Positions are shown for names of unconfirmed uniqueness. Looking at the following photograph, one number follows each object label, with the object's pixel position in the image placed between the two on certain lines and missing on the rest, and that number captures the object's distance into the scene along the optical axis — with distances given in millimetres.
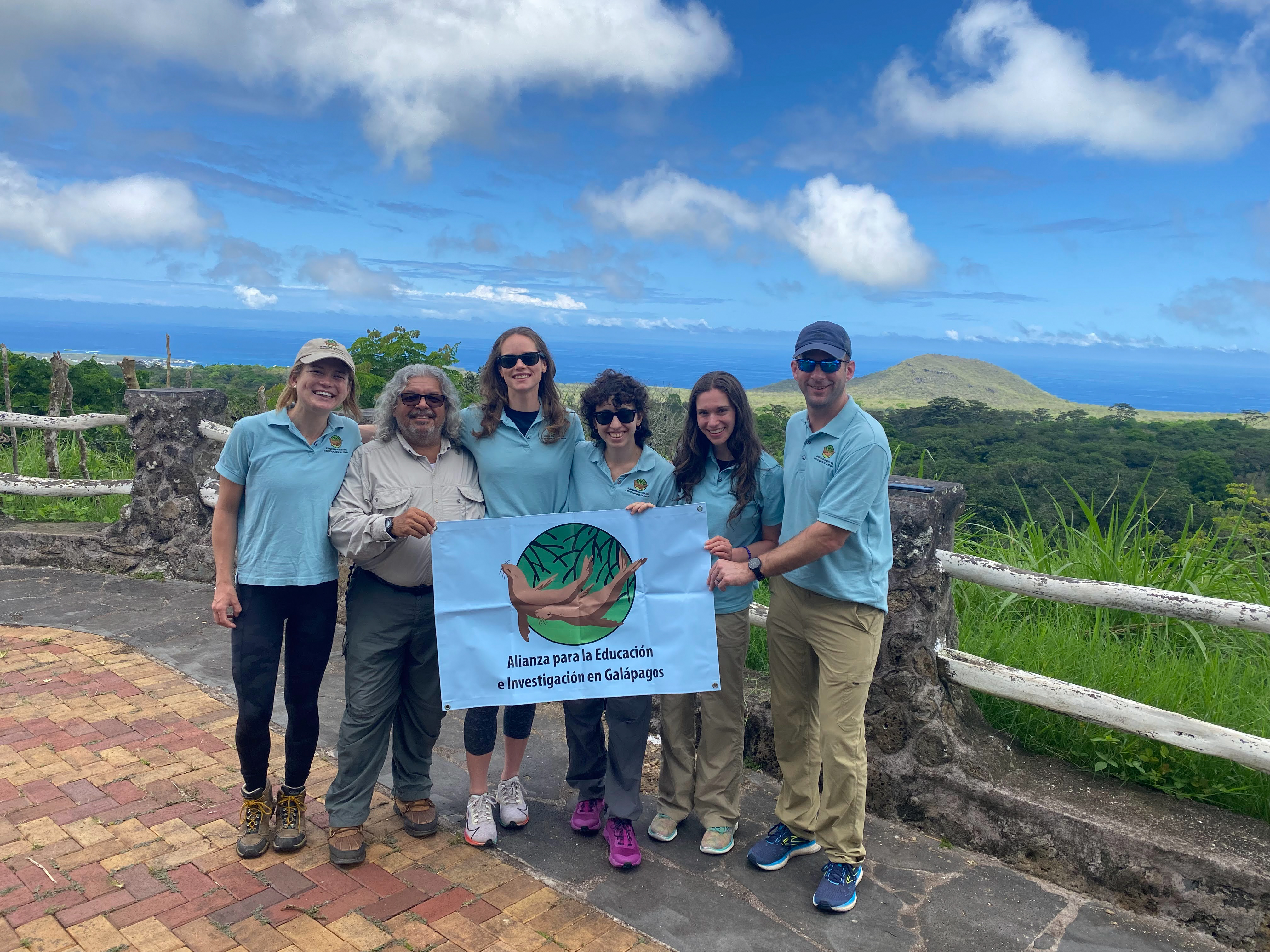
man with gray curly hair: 3594
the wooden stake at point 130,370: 11016
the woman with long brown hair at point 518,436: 3738
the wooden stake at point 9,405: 9164
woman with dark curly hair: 3656
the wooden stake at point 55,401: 9344
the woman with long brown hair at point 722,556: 3664
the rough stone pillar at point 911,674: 4113
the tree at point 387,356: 9727
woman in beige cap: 3504
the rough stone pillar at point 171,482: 7602
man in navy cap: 3414
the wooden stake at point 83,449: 9266
